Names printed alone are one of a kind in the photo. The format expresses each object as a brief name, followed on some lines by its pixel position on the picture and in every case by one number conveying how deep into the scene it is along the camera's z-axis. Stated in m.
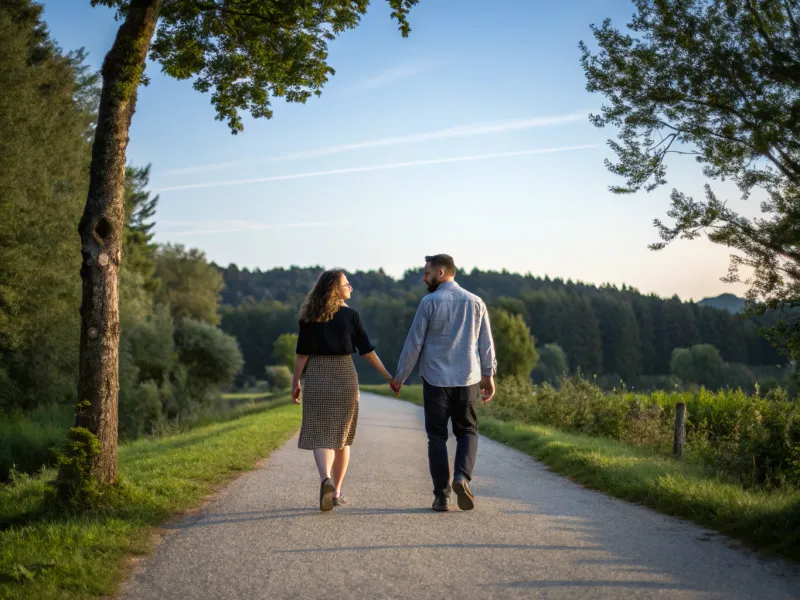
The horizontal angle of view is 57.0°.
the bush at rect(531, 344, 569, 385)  96.69
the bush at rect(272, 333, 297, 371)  66.36
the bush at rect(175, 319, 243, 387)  40.12
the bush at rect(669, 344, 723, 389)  86.81
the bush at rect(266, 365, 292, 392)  62.44
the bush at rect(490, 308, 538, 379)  51.41
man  6.92
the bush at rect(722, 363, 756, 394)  83.52
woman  6.88
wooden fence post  11.13
